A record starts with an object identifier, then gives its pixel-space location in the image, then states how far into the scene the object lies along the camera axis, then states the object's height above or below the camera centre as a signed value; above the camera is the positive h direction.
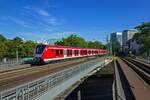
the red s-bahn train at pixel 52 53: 18.41 -0.36
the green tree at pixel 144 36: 39.11 +4.77
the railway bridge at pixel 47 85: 4.78 -2.01
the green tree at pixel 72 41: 53.38 +4.24
